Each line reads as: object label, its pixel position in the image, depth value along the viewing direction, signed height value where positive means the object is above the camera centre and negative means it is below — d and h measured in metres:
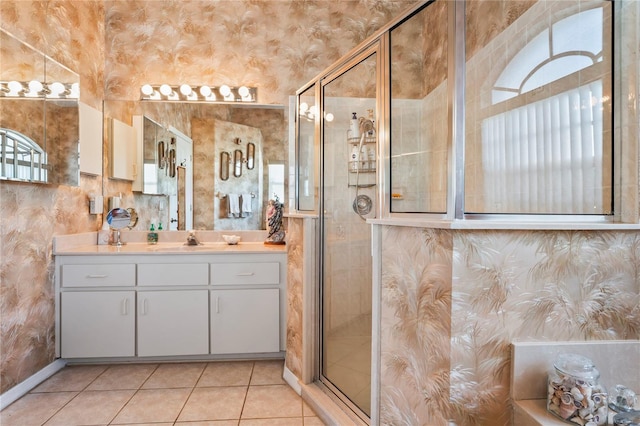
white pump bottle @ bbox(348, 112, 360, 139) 1.89 +0.48
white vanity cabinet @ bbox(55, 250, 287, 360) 2.31 -0.64
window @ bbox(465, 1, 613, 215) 1.27 +0.37
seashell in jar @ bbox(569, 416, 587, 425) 1.04 -0.64
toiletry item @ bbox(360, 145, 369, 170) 1.77 +0.29
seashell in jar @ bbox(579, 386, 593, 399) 1.06 -0.55
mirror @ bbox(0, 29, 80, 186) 1.86 +0.58
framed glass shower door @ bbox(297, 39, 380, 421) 1.75 +0.00
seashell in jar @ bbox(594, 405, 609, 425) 1.05 -0.63
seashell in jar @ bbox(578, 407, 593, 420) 1.05 -0.62
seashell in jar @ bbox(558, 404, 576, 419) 1.06 -0.62
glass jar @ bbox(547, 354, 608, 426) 1.05 -0.57
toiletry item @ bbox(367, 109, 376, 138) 1.68 +0.42
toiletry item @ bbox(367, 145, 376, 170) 1.66 +0.29
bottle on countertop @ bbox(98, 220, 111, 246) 2.79 -0.20
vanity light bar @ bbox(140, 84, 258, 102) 2.83 +1.00
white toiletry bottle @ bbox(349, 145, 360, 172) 1.88 +0.30
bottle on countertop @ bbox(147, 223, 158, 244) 2.80 -0.20
